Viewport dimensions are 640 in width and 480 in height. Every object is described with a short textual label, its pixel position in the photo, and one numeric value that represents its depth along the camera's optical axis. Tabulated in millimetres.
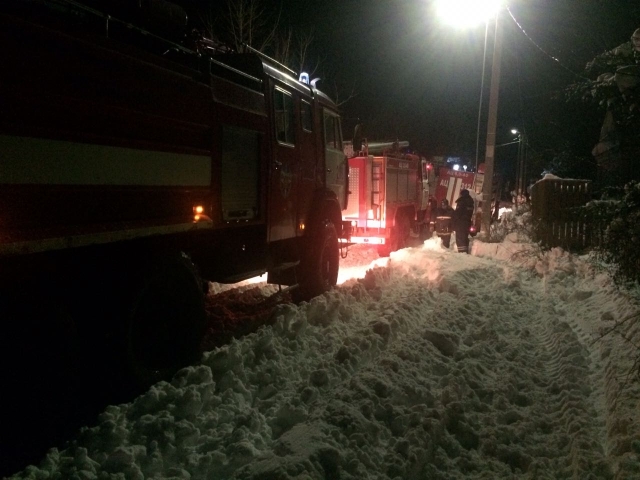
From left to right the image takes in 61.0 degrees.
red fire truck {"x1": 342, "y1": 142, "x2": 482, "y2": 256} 12875
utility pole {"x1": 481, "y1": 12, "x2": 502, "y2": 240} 15594
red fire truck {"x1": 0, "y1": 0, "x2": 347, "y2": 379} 3148
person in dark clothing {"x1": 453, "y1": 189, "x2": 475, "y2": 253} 13875
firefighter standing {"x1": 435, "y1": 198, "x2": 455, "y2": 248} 15180
